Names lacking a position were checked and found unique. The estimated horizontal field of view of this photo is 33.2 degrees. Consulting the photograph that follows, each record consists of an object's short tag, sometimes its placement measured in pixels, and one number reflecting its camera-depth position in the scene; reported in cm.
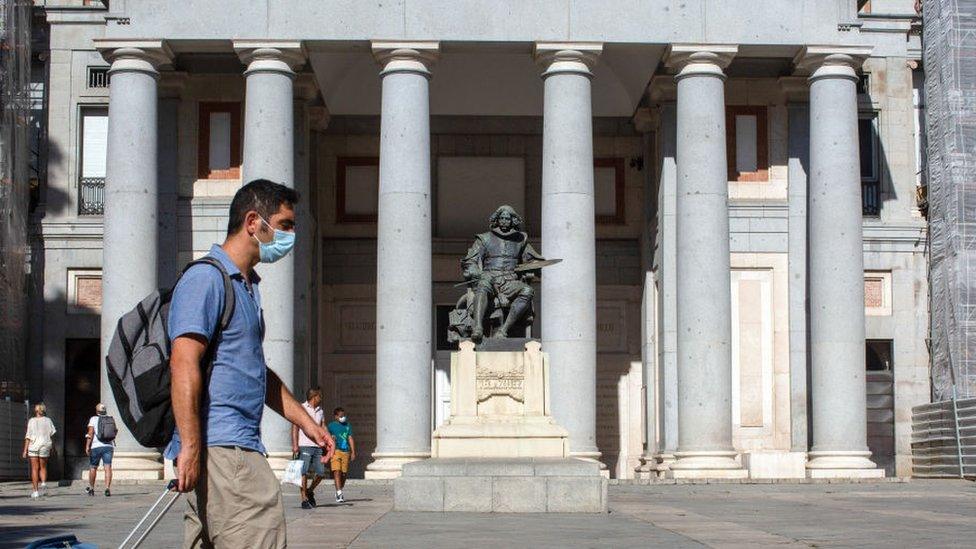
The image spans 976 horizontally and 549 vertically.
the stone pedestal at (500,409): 2588
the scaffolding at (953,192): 4231
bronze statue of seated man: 2711
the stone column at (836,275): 3916
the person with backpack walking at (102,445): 3256
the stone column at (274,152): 3853
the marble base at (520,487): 2389
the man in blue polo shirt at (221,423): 767
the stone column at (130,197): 3875
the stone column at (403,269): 3788
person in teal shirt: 2719
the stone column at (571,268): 3825
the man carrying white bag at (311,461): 2545
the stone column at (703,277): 3881
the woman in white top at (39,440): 3366
